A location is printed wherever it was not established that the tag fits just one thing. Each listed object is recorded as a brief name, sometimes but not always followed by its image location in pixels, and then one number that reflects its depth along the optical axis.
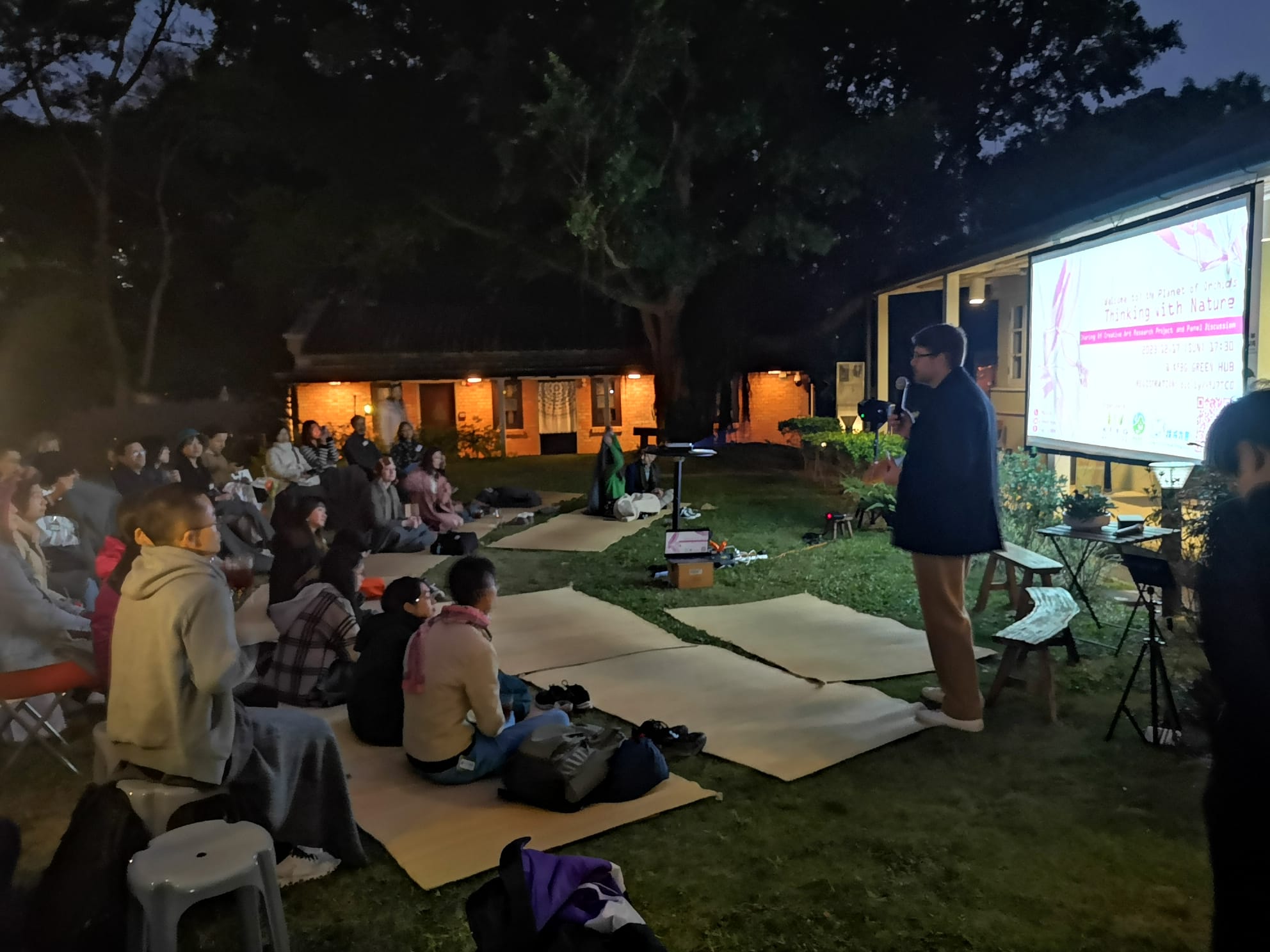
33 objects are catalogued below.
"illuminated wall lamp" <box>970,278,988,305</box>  13.55
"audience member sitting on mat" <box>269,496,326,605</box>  5.73
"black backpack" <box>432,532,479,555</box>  9.69
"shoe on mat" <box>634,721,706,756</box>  4.43
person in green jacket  11.79
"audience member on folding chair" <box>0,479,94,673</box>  4.25
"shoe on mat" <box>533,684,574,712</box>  5.03
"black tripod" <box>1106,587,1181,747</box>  4.19
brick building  21.12
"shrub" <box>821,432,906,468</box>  12.45
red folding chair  3.96
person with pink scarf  3.77
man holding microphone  4.39
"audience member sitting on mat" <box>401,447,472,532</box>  10.51
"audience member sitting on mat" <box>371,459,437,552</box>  9.54
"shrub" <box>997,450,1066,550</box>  7.42
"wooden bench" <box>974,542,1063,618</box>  5.87
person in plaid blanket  4.94
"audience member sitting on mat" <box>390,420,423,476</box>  12.32
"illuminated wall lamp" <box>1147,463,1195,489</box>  5.98
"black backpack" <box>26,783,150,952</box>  2.52
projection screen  5.98
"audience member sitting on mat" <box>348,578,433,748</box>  4.29
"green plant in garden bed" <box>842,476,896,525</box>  10.41
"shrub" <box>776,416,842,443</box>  16.09
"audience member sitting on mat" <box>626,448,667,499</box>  12.28
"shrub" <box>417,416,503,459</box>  20.61
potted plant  5.94
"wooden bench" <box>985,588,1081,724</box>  4.61
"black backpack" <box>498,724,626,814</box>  3.76
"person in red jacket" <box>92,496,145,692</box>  3.94
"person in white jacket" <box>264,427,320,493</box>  11.68
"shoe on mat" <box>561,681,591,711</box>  5.01
